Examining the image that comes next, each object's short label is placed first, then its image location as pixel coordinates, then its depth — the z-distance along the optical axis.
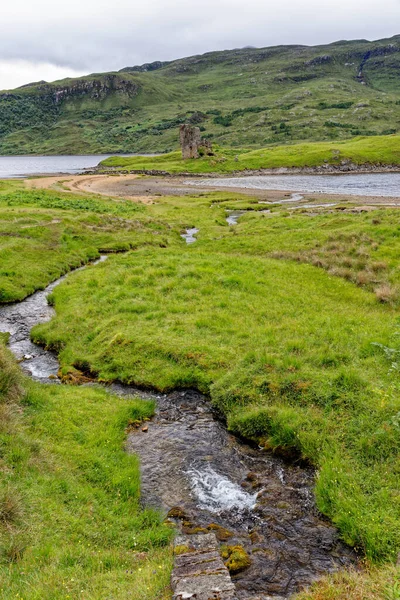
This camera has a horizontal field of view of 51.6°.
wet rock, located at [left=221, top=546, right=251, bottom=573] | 9.26
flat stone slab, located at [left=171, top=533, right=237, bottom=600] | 7.58
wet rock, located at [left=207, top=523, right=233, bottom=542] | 10.29
